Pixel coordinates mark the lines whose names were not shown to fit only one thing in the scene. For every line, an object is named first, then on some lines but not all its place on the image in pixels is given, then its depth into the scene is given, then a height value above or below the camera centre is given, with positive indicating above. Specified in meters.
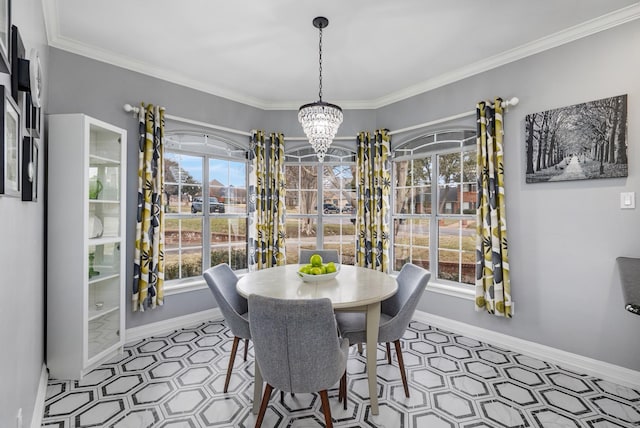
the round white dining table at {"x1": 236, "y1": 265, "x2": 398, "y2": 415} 1.93 -0.50
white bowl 2.28 -0.45
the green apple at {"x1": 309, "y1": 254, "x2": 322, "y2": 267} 2.47 -0.36
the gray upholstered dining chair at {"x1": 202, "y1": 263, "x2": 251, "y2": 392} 2.09 -0.64
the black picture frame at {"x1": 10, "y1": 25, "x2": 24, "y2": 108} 1.21 +0.61
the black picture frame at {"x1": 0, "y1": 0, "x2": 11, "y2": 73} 1.00 +0.62
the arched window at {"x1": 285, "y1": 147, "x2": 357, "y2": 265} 4.30 +0.17
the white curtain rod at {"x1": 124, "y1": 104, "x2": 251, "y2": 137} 3.02 +1.04
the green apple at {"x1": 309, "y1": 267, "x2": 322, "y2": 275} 2.35 -0.42
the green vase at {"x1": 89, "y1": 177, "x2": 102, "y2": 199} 2.51 +0.23
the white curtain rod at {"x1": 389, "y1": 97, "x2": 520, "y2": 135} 2.81 +1.03
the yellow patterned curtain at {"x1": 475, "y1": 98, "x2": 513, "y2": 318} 2.88 -0.06
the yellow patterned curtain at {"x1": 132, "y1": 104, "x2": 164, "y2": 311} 3.07 +0.02
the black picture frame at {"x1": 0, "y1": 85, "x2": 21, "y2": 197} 1.02 +0.26
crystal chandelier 2.47 +0.76
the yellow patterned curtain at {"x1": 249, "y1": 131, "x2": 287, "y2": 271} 3.95 +0.17
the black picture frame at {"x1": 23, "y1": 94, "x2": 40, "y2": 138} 1.48 +0.50
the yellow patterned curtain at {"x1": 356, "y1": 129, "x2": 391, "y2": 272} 3.91 +0.20
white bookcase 2.31 -0.22
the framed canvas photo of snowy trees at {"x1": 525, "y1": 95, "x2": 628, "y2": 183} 2.32 +0.58
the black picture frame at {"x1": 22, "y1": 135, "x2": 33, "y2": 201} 1.45 +0.23
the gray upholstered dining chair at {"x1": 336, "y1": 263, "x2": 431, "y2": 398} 2.09 -0.76
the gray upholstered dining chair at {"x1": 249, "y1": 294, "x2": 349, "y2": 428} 1.50 -0.64
